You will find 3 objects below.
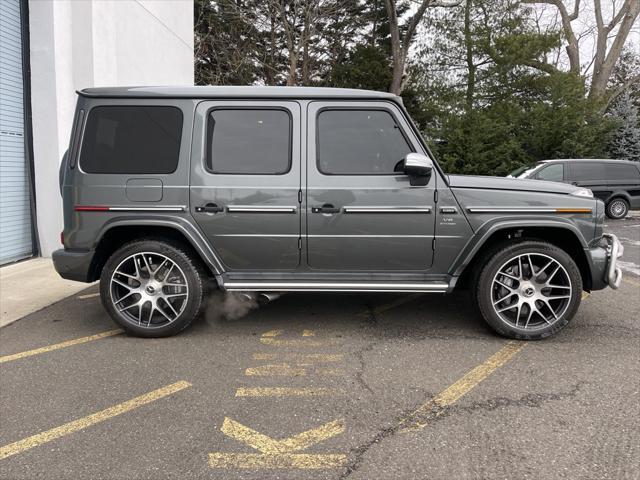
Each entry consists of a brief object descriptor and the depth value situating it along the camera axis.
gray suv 3.98
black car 13.09
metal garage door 7.12
